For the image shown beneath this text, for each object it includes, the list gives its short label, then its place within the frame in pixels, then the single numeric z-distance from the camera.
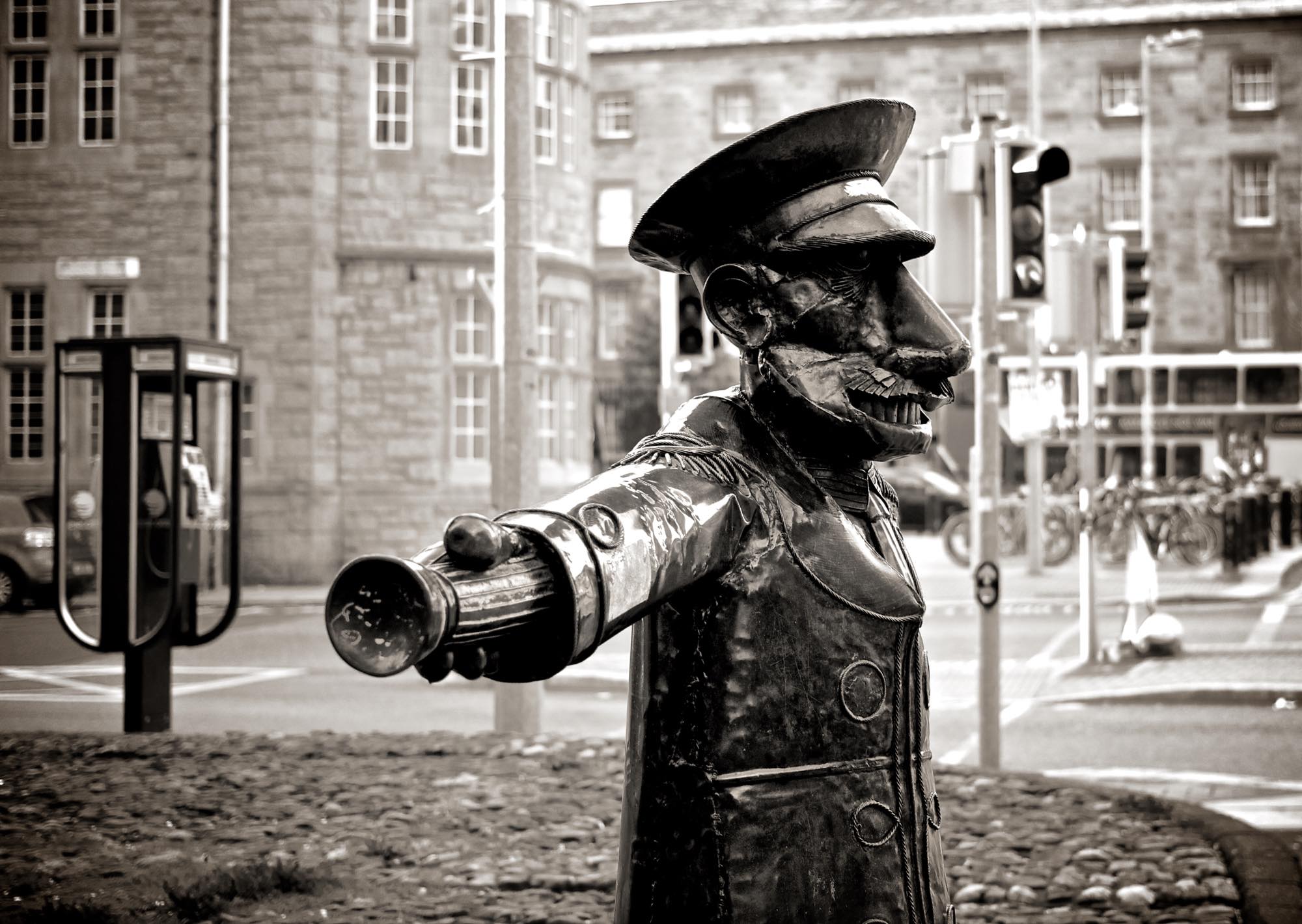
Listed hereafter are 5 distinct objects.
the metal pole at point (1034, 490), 21.25
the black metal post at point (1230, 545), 20.91
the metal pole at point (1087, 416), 12.05
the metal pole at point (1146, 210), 32.34
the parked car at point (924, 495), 32.75
